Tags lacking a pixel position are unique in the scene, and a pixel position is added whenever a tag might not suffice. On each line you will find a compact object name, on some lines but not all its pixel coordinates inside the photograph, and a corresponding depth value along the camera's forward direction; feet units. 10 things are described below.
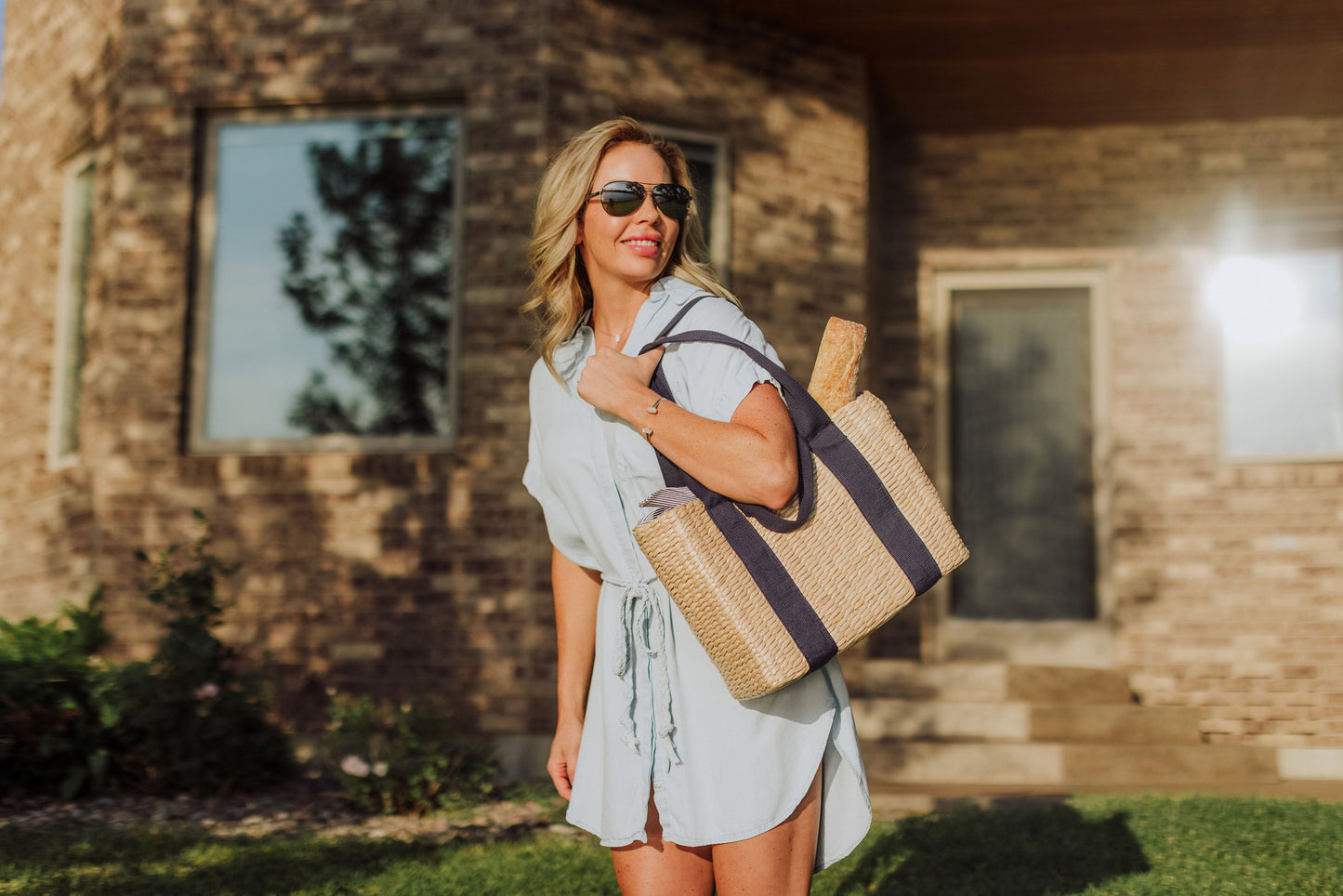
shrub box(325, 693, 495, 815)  17.53
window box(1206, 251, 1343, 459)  25.81
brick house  21.40
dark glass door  26.84
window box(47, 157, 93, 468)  25.95
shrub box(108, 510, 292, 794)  18.12
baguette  6.18
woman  6.07
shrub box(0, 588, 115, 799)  17.88
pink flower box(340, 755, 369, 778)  17.11
